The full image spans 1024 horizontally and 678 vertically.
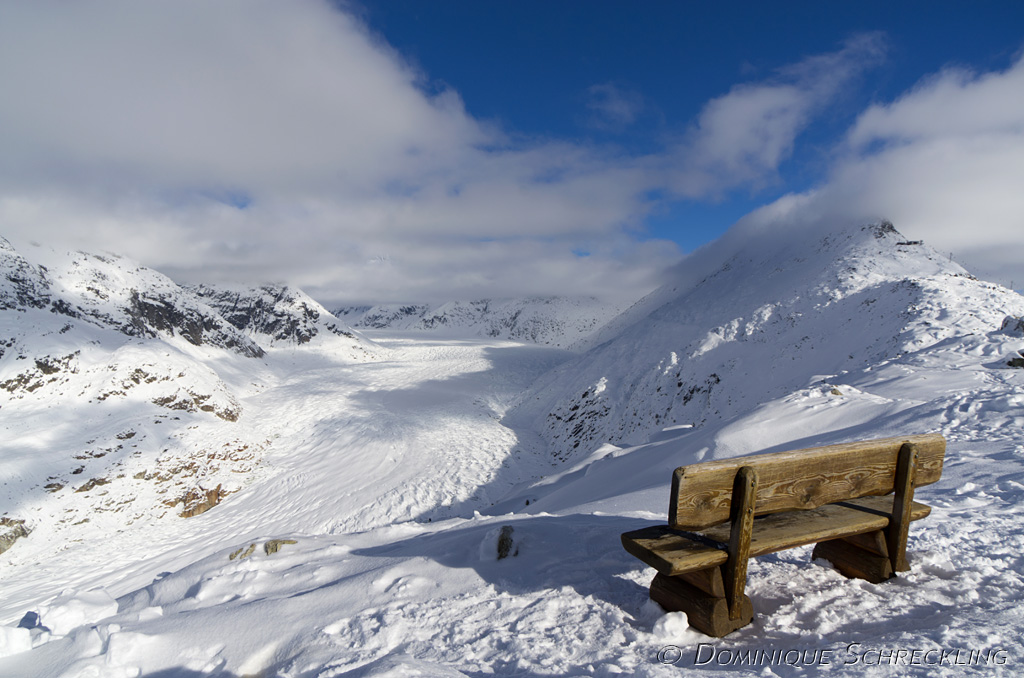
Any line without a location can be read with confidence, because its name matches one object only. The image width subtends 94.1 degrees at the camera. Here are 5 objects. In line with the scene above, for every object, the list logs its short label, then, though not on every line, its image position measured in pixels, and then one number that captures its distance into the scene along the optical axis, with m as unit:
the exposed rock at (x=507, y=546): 4.56
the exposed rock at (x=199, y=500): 17.08
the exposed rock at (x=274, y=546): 6.04
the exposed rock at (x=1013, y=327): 12.09
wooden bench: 3.00
